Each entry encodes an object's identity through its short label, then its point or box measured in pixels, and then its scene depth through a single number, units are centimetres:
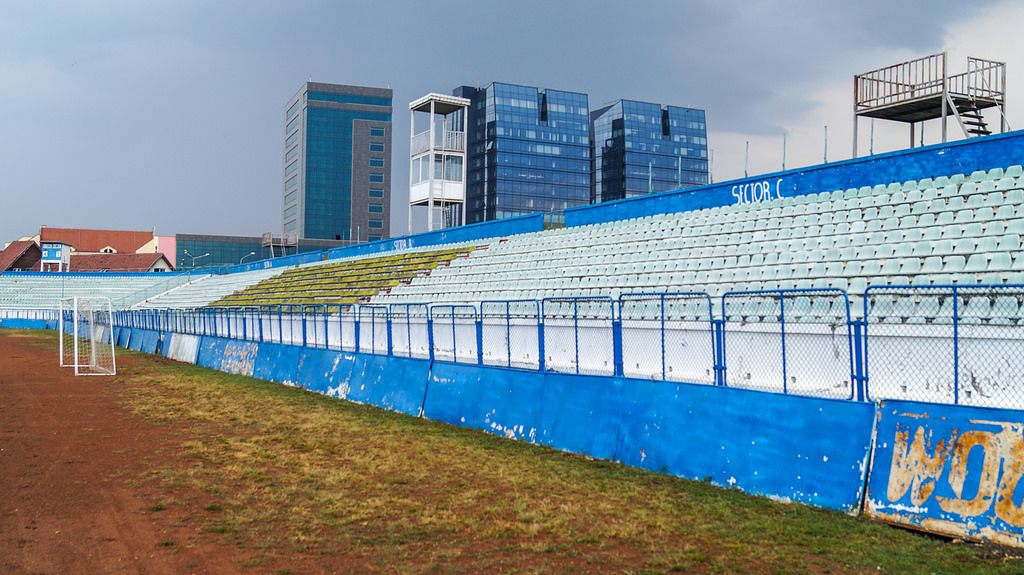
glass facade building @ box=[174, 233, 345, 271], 12506
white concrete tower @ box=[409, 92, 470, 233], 4262
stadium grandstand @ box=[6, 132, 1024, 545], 896
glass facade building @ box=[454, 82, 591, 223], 11823
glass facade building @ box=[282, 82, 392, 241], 16500
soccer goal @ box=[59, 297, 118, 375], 2711
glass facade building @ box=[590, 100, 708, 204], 12512
